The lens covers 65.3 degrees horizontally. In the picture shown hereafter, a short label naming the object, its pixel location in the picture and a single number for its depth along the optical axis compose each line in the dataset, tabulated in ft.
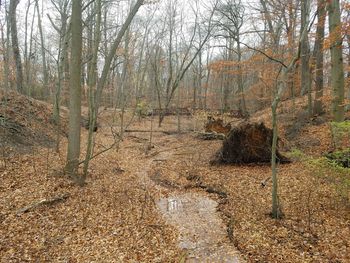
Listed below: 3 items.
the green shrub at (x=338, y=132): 19.49
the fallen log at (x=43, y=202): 20.73
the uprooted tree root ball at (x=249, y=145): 33.55
